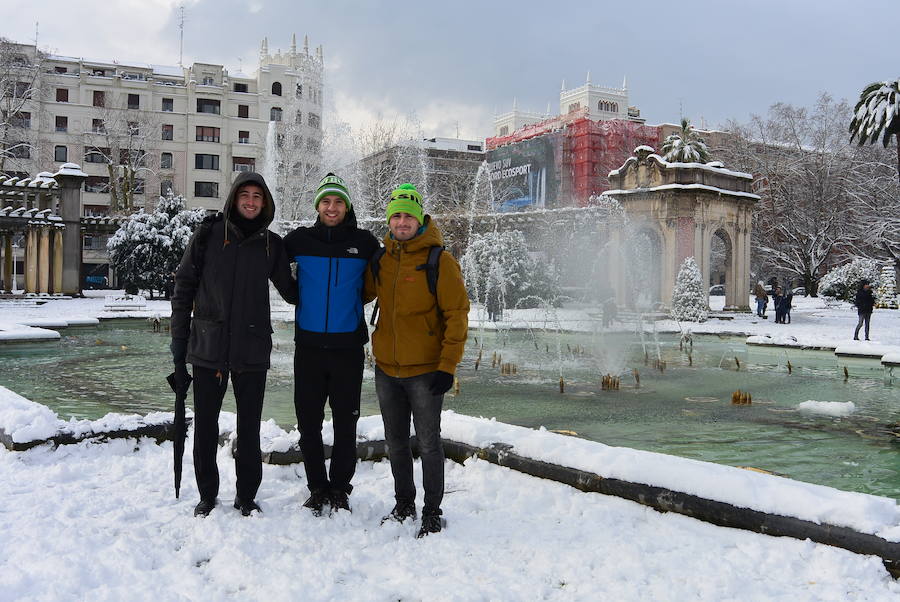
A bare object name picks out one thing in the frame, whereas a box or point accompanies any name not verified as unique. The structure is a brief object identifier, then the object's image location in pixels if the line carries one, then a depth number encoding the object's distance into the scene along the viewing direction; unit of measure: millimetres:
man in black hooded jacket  3641
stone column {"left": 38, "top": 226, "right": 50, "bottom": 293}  27969
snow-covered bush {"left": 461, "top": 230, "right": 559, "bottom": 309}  25750
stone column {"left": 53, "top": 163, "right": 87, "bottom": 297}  28078
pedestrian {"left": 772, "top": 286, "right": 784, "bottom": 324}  21281
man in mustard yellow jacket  3463
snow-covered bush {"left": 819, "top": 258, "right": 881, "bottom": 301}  29094
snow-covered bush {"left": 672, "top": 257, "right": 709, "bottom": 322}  20734
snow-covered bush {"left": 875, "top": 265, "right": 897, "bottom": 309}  27916
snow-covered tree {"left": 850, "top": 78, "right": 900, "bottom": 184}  22641
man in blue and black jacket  3666
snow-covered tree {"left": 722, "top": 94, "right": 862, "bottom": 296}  36812
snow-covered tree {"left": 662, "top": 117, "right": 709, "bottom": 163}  32719
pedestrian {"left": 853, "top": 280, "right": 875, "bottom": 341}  15852
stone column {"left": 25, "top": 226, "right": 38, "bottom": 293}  27934
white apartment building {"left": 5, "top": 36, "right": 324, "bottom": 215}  48969
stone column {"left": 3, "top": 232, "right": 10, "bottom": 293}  29141
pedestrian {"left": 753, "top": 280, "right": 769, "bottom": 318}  23953
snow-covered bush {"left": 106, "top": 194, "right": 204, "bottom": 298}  30500
